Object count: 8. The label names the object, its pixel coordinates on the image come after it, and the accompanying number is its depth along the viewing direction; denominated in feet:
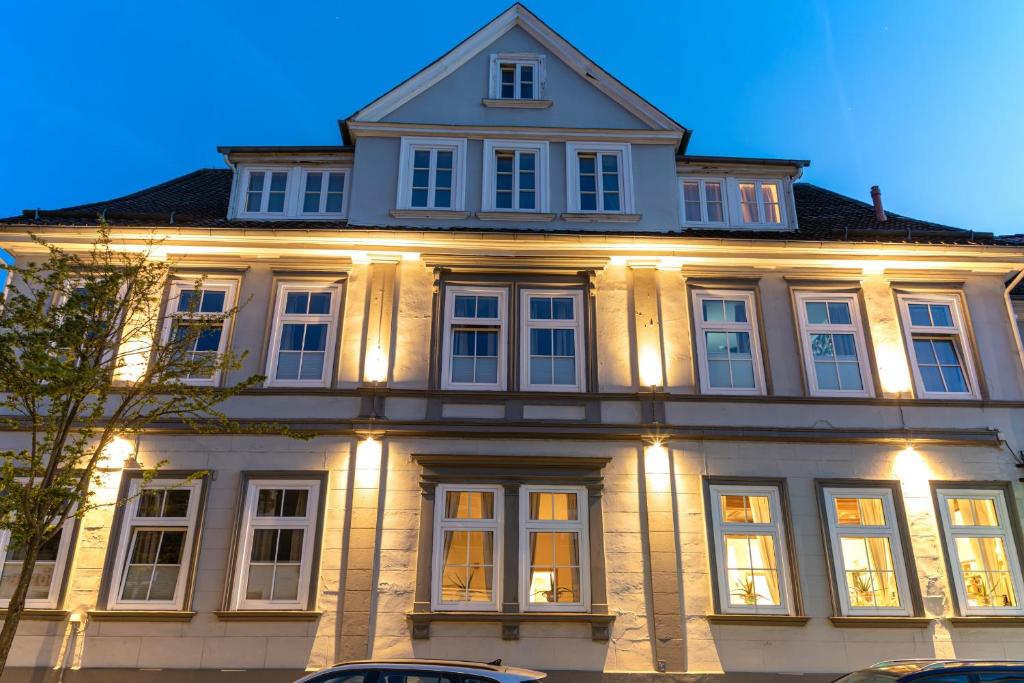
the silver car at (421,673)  26.08
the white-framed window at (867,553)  41.81
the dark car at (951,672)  25.01
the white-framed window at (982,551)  42.29
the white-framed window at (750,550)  41.57
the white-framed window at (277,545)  40.81
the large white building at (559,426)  40.52
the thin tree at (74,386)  32.68
